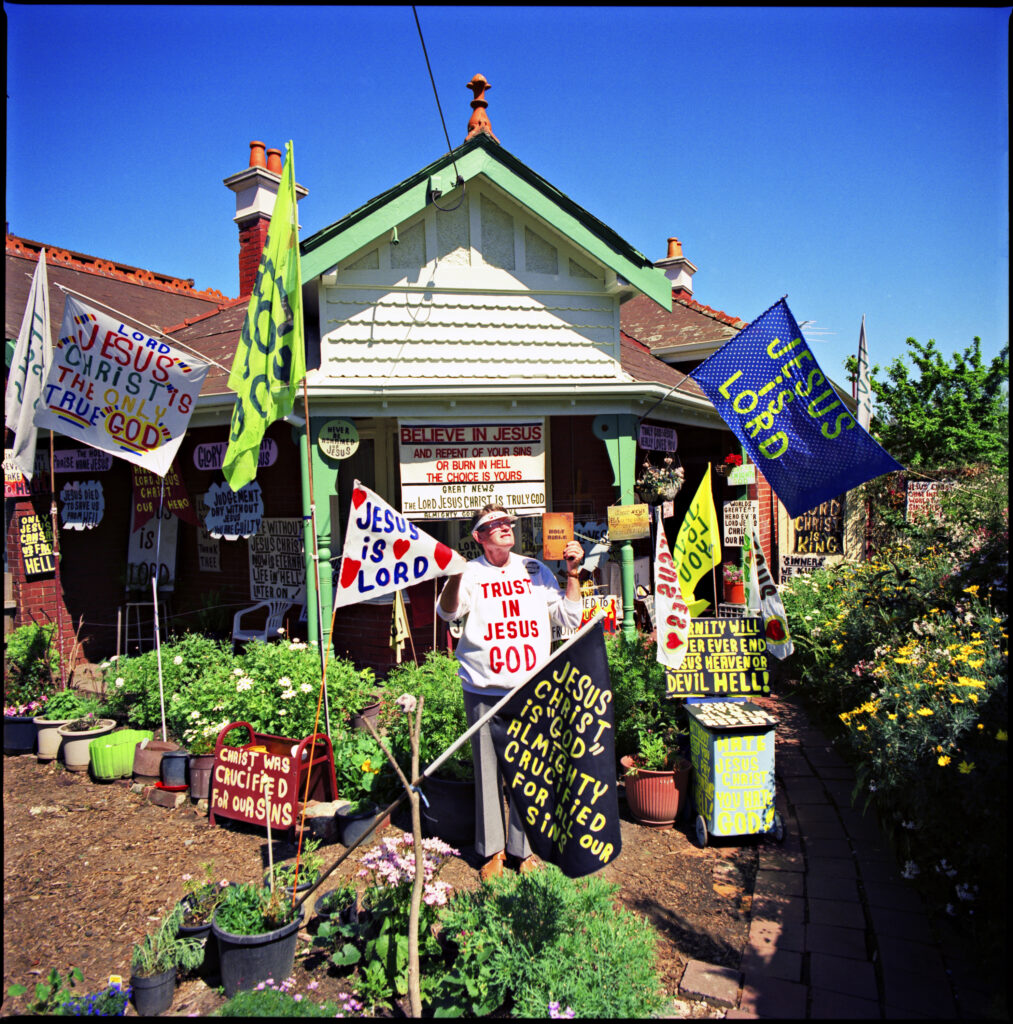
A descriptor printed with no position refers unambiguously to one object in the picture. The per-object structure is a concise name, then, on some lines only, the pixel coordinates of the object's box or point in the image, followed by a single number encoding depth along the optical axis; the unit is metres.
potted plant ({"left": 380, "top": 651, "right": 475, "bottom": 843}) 4.68
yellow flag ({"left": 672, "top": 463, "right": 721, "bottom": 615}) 5.75
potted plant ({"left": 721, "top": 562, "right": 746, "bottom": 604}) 9.39
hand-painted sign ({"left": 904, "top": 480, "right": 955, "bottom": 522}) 11.09
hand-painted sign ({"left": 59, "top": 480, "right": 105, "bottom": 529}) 8.77
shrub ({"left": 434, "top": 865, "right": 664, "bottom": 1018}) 2.93
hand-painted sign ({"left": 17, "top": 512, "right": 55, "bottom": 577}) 8.43
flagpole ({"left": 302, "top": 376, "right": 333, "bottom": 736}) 5.00
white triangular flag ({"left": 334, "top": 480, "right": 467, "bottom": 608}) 4.84
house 6.70
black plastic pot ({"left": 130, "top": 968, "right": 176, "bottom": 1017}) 3.30
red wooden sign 4.74
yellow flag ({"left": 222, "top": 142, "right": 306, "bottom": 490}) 4.77
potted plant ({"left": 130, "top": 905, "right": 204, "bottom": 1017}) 3.31
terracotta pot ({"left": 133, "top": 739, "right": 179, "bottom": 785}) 6.02
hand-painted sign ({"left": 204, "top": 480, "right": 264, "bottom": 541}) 7.68
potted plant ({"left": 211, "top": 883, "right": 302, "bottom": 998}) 3.34
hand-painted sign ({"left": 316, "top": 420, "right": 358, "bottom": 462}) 6.59
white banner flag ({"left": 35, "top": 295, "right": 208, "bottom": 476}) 5.75
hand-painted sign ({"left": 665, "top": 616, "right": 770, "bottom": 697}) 5.39
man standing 4.19
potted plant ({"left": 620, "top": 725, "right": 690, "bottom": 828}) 4.91
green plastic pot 6.17
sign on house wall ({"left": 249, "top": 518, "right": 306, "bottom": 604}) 7.96
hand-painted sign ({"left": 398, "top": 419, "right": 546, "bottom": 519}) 6.84
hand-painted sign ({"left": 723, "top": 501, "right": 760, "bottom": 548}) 9.78
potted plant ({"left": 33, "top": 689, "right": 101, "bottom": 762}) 6.77
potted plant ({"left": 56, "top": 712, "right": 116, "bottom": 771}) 6.47
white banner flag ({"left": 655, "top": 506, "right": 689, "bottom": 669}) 5.23
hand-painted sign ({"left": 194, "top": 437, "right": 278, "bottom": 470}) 8.00
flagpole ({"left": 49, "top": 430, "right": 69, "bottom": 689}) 8.68
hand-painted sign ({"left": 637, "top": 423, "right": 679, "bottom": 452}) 8.18
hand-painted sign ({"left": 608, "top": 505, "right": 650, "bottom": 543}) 7.09
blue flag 4.76
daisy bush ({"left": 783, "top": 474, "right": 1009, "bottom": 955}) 3.31
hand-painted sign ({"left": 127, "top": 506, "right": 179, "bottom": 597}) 9.03
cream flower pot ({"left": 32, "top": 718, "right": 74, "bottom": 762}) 6.77
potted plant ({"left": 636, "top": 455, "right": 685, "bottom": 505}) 8.07
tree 17.83
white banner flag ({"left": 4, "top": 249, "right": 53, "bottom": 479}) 6.38
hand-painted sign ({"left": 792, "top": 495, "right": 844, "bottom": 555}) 12.34
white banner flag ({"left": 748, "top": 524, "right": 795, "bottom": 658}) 5.52
